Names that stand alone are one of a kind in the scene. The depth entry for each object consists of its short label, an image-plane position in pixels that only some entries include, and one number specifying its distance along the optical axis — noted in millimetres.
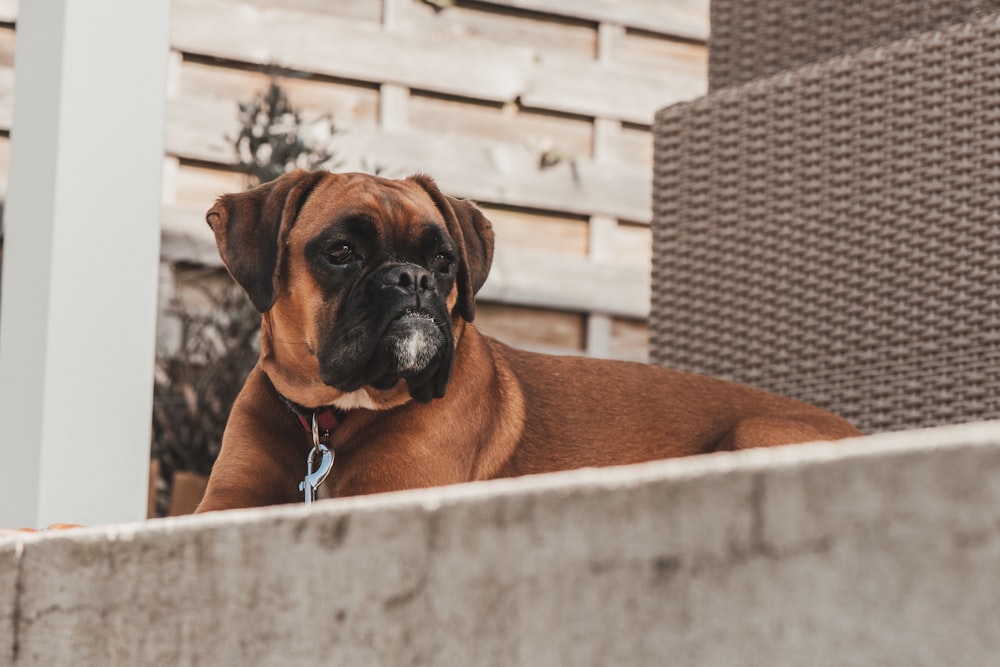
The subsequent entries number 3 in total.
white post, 4238
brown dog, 4355
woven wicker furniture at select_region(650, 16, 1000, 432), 4832
